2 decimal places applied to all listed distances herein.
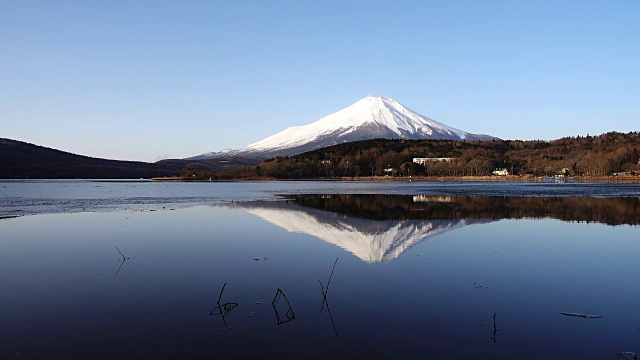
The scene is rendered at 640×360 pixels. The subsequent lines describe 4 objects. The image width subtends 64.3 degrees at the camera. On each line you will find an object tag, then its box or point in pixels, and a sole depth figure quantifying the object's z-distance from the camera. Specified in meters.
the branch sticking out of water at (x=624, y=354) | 4.86
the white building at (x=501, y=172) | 110.31
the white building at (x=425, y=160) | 124.69
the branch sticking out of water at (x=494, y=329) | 5.38
